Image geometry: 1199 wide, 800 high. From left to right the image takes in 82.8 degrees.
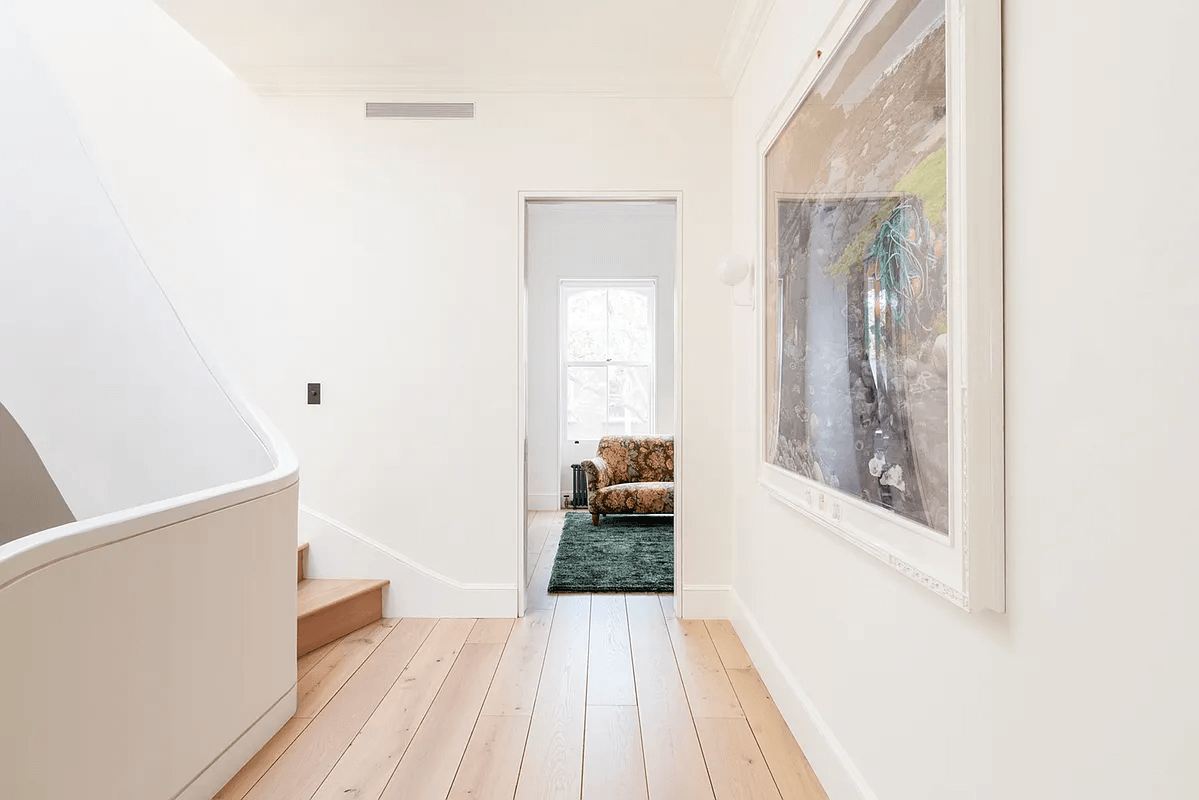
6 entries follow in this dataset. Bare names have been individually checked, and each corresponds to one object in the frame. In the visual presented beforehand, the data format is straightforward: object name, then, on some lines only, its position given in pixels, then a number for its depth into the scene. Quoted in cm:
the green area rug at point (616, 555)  386
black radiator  647
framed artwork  107
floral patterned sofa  553
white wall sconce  293
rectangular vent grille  333
